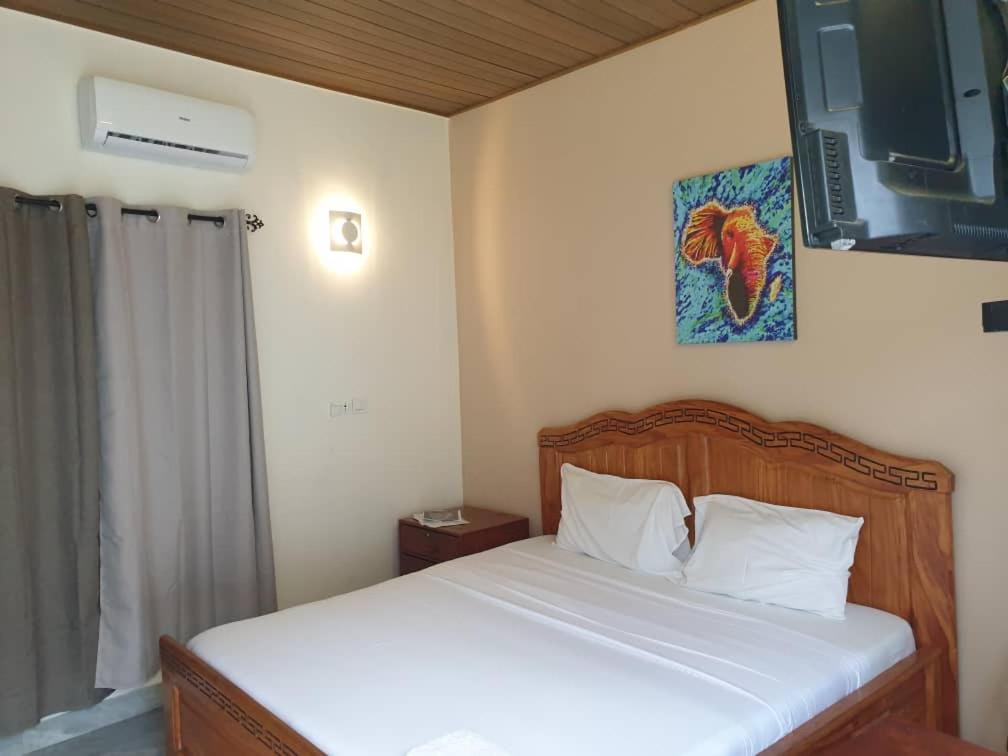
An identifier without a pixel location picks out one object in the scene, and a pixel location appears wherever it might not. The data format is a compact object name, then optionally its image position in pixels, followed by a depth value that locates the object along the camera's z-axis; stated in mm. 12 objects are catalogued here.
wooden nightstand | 3430
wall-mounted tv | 839
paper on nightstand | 3605
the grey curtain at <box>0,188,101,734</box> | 2596
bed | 1742
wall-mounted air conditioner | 2781
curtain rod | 2666
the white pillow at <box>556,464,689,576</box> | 2812
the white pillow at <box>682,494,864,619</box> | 2336
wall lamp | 3570
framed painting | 2666
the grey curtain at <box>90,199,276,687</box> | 2820
